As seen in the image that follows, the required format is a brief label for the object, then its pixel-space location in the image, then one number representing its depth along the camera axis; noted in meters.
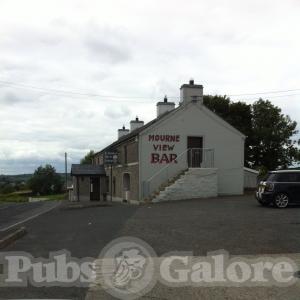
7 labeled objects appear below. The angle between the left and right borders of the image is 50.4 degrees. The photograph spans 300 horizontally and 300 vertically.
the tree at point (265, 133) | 31.11
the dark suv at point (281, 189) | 13.67
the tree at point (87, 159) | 59.29
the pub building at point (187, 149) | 21.47
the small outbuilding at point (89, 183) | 32.58
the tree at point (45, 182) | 69.71
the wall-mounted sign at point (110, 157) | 27.19
